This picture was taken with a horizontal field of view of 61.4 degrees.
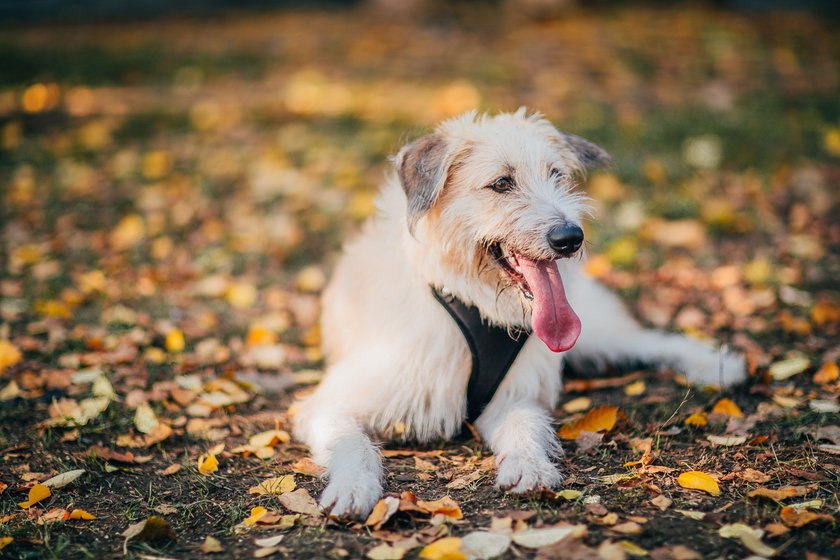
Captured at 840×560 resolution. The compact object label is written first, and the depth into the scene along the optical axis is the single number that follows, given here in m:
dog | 3.35
